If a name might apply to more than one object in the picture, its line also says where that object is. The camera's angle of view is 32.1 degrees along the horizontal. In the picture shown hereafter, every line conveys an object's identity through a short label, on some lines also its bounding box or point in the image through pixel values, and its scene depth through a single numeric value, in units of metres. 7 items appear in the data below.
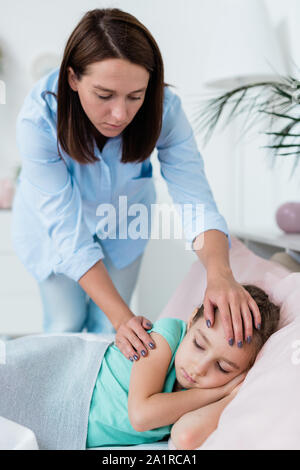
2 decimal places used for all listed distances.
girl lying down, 0.91
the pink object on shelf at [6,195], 2.82
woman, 1.06
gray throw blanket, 0.95
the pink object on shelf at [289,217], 1.80
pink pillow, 0.70
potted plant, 1.27
